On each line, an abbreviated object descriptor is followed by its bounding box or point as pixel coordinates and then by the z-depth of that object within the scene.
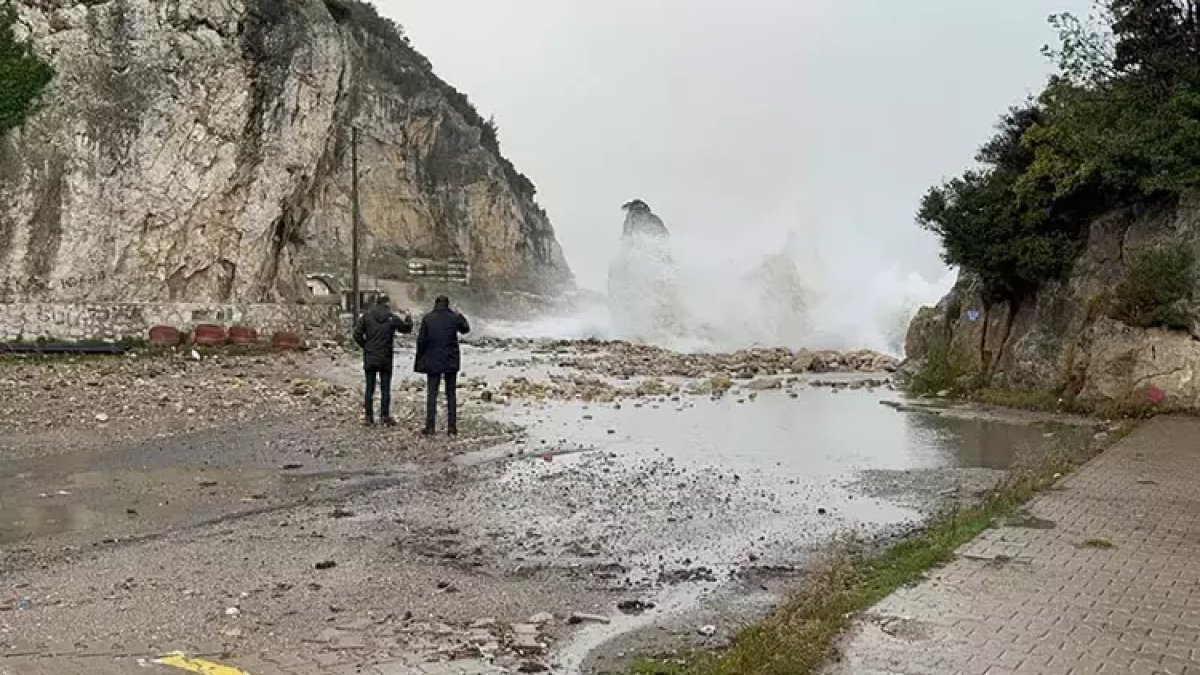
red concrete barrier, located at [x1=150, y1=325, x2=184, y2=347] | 29.64
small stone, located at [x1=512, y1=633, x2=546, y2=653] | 6.06
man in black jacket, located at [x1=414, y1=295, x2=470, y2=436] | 15.38
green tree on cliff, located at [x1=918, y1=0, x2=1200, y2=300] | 19.61
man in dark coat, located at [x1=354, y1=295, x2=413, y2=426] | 16.25
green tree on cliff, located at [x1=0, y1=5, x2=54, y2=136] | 29.08
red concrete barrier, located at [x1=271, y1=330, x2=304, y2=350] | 32.88
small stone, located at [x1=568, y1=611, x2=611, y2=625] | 6.64
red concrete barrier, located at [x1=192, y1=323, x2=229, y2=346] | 30.59
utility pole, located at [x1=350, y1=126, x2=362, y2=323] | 45.34
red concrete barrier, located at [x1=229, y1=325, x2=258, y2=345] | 31.43
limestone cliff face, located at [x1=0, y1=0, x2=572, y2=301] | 29.50
